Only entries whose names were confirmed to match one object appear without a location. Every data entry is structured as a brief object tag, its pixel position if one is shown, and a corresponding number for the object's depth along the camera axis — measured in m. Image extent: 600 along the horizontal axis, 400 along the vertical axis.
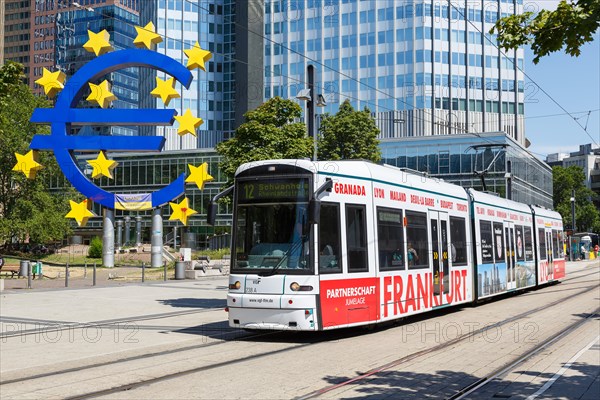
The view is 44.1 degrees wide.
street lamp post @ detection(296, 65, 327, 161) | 20.35
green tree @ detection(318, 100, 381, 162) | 50.19
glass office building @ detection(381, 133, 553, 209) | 73.31
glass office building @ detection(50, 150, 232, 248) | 81.70
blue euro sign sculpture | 36.94
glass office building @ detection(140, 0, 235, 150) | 101.38
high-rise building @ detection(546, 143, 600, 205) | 166.75
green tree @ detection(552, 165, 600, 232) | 116.92
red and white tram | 12.77
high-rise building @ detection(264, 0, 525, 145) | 86.00
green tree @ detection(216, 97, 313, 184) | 24.66
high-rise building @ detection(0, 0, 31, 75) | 155.88
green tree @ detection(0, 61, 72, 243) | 59.03
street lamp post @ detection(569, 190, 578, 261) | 74.59
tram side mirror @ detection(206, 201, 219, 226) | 13.47
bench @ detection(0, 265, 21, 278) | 37.06
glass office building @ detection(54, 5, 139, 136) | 125.88
